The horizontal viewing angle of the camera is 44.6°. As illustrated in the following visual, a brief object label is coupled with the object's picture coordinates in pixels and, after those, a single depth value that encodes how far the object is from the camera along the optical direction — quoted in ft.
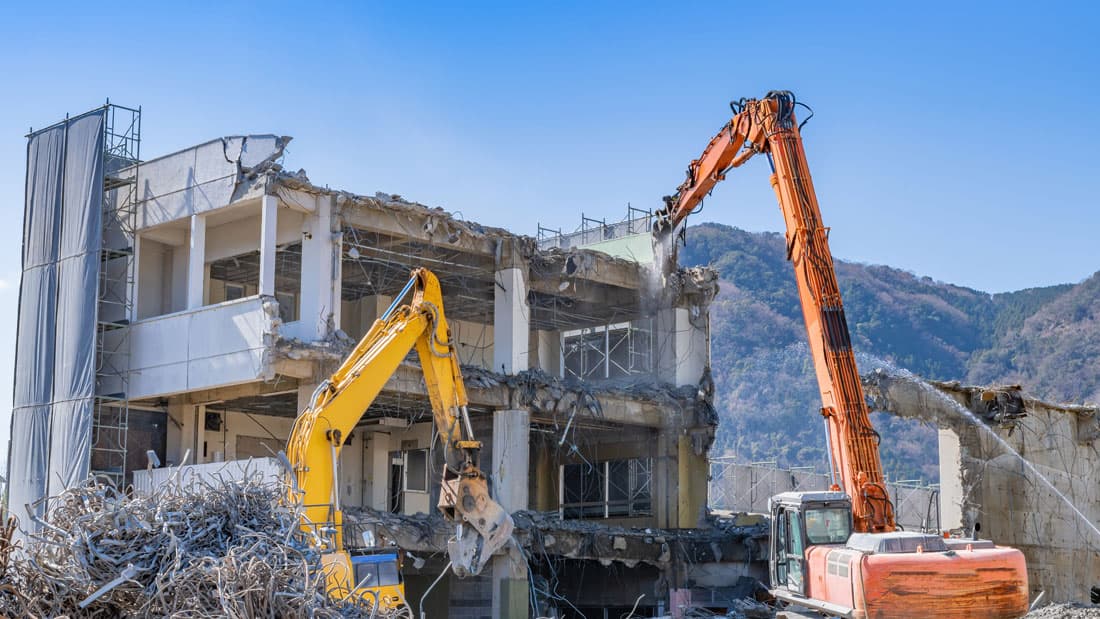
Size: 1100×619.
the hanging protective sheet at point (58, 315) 97.91
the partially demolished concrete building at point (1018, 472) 87.61
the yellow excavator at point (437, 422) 62.39
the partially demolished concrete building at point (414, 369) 94.63
